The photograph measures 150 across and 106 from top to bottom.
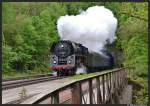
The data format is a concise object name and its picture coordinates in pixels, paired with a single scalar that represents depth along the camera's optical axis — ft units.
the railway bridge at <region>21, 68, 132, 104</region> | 26.37
